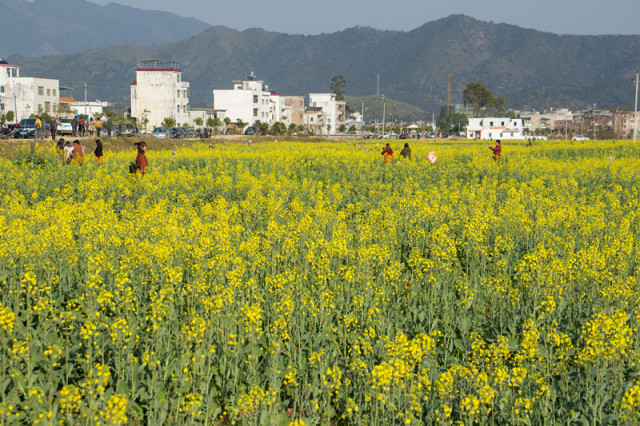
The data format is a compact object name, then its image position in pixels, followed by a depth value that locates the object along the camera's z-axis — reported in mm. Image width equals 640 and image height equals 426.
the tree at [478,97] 188500
